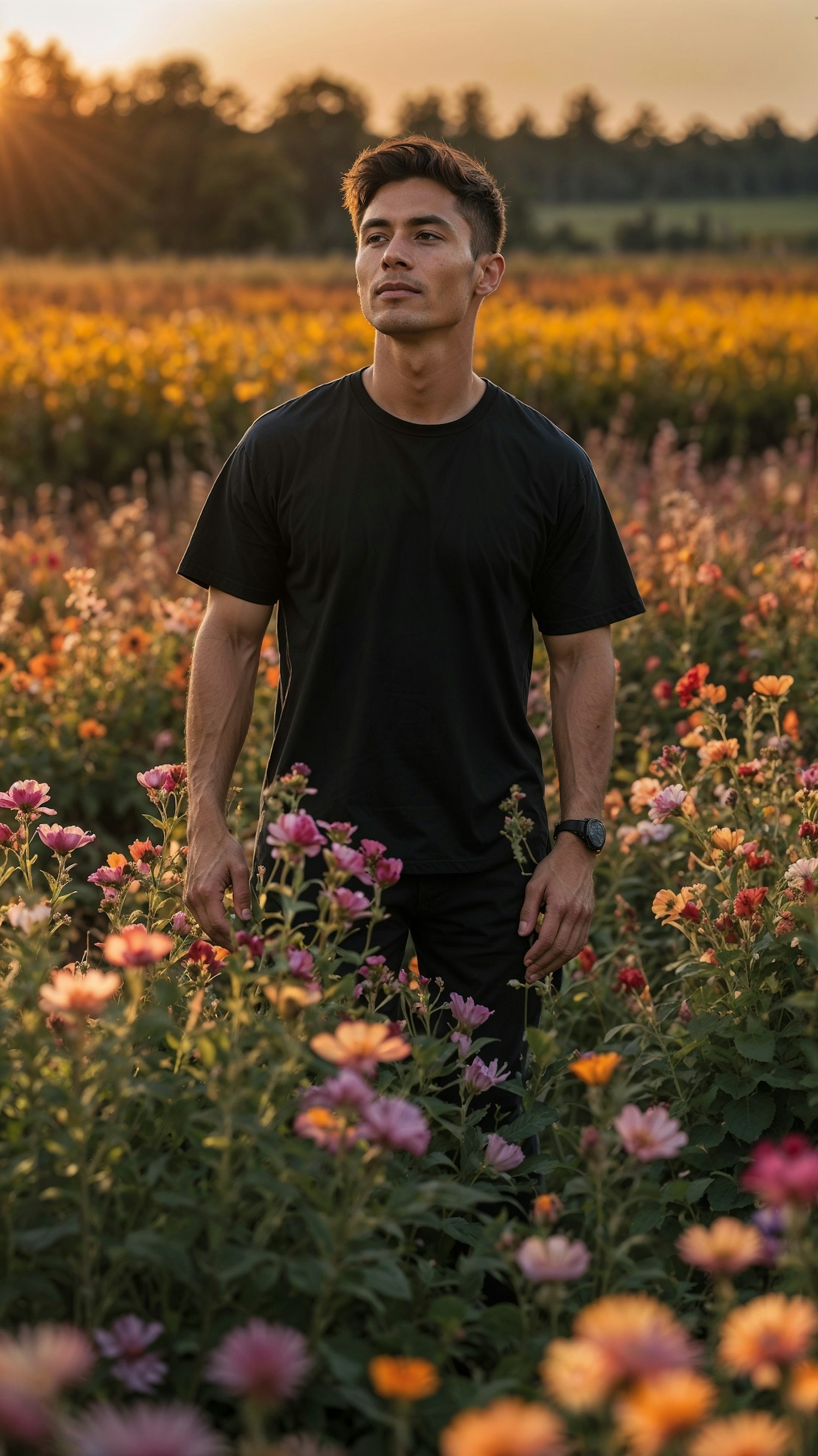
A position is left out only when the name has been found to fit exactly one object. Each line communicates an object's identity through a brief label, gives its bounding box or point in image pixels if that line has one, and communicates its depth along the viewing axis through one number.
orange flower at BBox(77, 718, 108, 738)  4.41
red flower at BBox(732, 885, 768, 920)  2.55
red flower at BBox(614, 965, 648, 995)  2.70
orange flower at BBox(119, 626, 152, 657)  4.88
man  2.77
